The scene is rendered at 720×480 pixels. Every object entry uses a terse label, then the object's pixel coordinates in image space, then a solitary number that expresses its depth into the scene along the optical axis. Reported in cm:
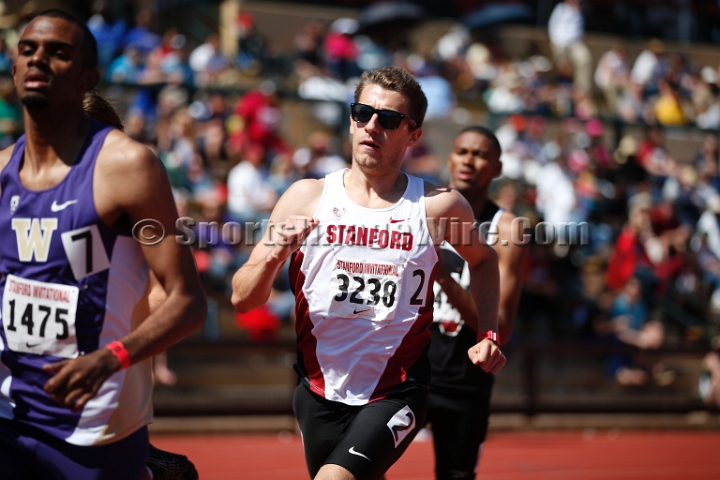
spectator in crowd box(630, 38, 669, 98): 1941
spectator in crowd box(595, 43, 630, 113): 1953
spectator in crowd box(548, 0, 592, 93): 2017
